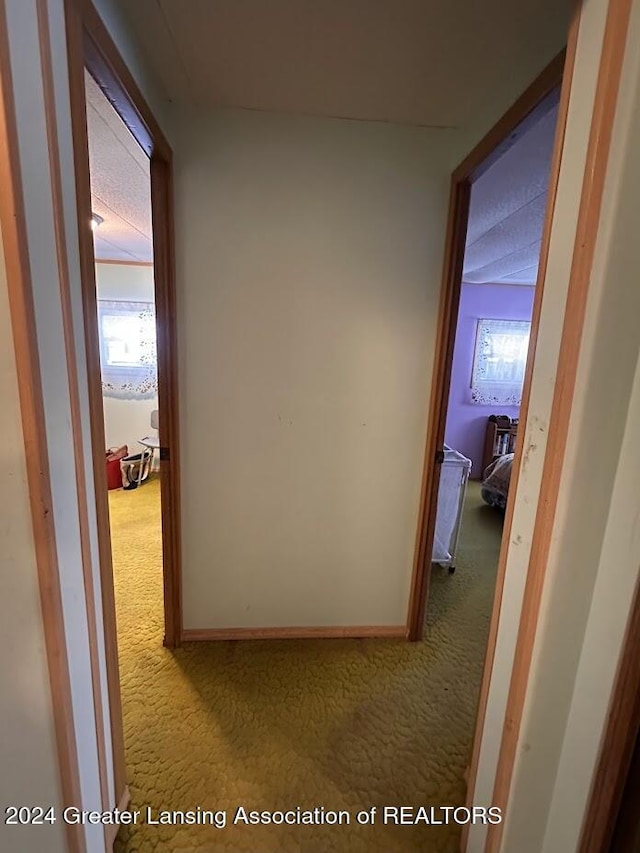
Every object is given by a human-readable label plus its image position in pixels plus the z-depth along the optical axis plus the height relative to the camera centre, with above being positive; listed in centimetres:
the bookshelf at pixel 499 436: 449 -81
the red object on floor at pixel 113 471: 371 -116
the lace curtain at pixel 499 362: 447 +7
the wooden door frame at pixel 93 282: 86 +22
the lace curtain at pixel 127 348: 400 +4
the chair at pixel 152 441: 394 -91
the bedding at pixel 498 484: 335 -104
